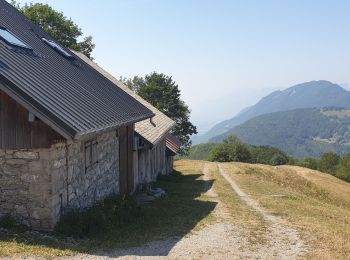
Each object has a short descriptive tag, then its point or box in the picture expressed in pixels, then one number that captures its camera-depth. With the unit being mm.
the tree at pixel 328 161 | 104875
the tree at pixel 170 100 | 72750
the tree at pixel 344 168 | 89838
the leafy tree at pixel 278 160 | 109225
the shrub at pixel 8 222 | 12234
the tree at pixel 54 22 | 47594
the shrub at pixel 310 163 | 105062
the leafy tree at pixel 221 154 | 88188
